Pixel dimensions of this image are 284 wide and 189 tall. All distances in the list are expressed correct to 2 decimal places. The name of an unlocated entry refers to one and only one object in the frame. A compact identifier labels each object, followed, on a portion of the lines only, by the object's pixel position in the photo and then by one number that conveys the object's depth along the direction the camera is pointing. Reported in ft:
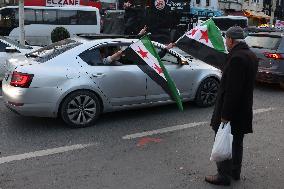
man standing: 12.97
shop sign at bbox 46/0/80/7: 75.96
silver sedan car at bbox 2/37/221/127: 19.75
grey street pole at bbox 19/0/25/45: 47.85
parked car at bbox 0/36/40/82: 30.55
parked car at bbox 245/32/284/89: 31.89
